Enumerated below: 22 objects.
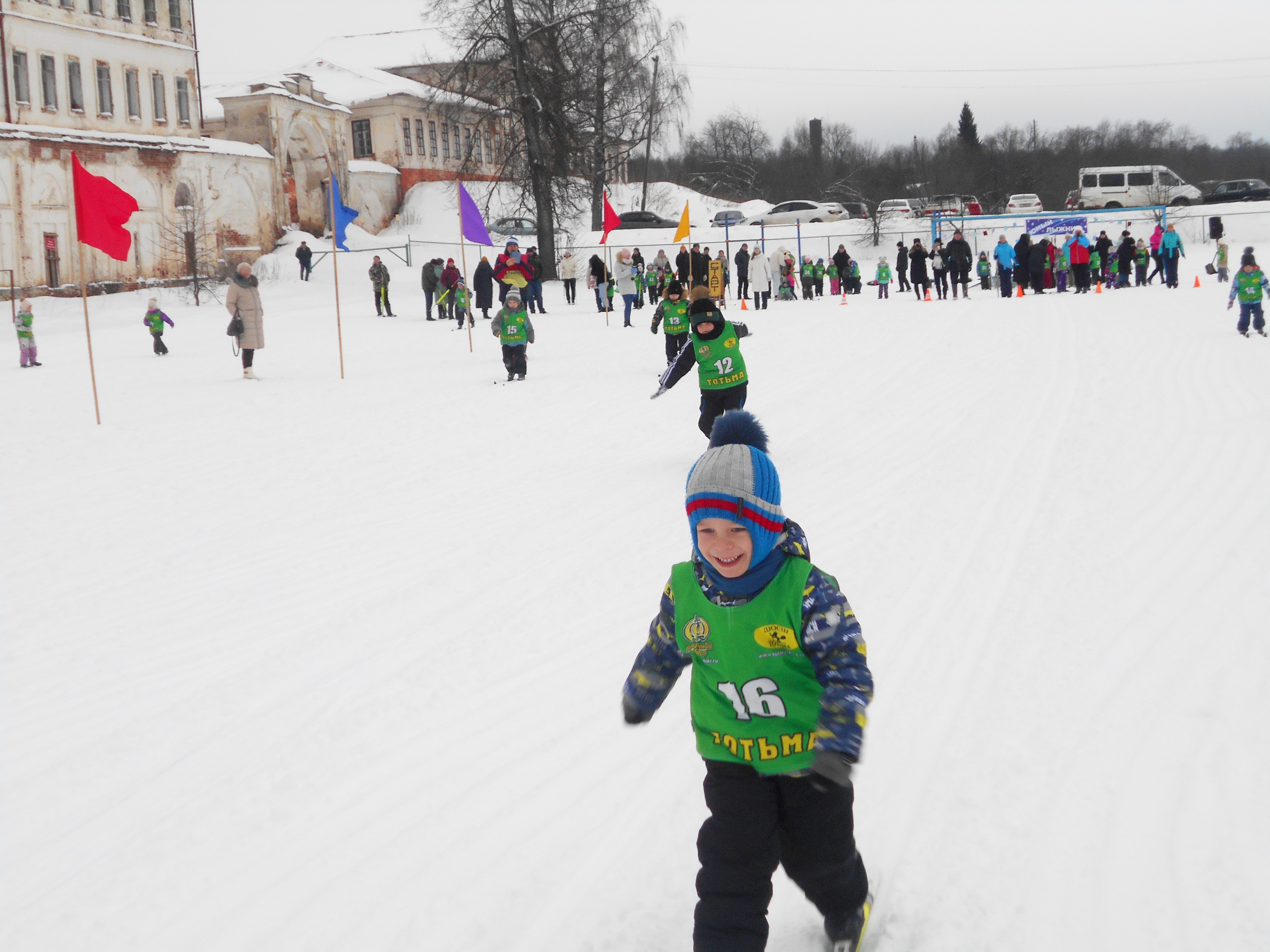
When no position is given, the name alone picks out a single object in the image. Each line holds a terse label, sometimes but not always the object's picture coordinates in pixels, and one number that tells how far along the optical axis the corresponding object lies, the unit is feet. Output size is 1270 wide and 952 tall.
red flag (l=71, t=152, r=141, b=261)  42.06
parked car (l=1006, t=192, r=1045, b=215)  152.25
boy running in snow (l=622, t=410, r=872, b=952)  8.63
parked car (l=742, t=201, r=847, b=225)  152.97
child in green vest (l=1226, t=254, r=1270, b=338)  49.78
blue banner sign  117.29
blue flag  59.00
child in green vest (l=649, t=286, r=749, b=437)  29.48
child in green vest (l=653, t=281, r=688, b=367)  43.91
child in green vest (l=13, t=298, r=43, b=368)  61.67
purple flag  63.31
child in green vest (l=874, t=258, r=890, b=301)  93.40
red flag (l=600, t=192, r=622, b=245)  87.04
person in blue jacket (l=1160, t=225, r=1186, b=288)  83.20
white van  141.18
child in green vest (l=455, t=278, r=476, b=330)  84.64
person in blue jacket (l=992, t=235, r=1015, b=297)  83.35
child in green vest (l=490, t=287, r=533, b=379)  50.96
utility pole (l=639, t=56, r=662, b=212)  136.56
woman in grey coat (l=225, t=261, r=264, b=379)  53.98
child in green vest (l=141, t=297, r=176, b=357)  68.59
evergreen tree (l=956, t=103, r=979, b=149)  282.56
